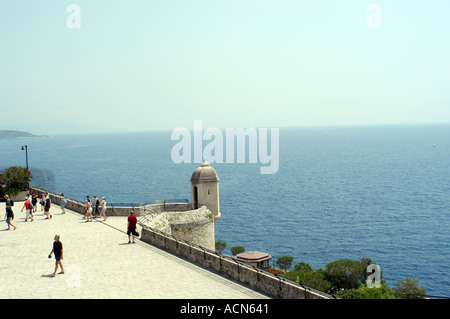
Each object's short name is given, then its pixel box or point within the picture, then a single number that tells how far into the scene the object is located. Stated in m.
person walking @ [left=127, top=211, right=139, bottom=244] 17.81
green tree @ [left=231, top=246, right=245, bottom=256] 41.59
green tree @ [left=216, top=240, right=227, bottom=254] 43.28
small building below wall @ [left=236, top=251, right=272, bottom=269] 28.55
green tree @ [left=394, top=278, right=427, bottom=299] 28.30
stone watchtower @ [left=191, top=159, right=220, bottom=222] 27.94
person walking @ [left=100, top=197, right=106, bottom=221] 23.67
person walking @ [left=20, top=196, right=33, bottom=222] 23.25
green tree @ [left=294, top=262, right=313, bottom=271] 34.49
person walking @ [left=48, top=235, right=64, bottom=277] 13.77
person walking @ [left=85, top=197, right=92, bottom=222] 22.86
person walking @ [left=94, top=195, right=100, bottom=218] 24.50
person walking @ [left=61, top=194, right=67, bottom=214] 25.59
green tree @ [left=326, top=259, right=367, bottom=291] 31.05
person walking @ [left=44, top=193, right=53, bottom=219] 23.77
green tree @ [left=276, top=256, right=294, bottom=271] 38.25
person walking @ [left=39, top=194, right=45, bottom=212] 26.04
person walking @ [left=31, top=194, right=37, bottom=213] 25.98
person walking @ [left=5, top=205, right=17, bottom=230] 20.72
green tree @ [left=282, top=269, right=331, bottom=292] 26.28
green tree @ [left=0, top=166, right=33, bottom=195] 30.36
